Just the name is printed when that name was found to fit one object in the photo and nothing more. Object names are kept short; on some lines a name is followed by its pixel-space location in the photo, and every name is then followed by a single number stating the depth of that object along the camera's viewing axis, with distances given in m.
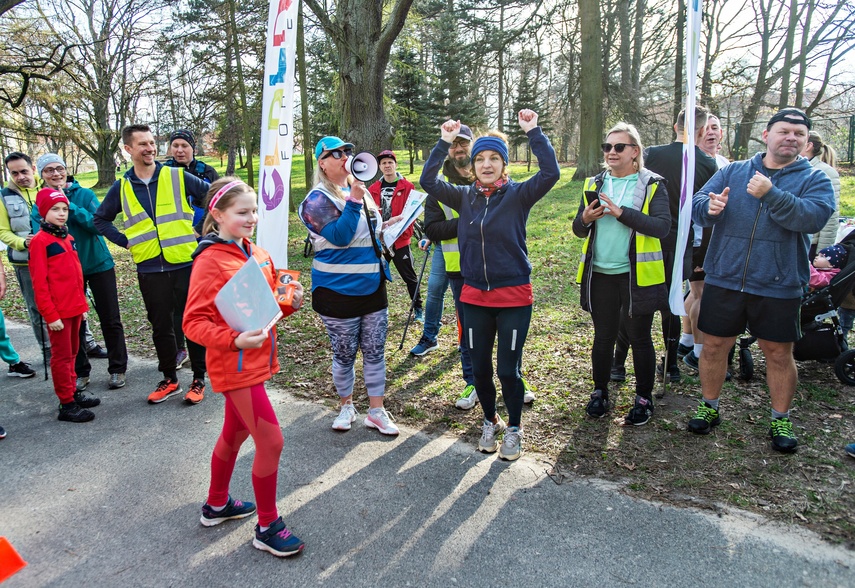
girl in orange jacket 2.71
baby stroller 4.39
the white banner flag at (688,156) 3.70
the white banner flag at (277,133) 3.95
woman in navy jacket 3.55
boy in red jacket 4.45
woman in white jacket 4.62
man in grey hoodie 3.38
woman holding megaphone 3.80
